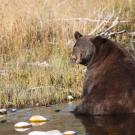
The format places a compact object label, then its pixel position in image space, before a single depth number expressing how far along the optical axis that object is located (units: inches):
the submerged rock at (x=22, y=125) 580.7
